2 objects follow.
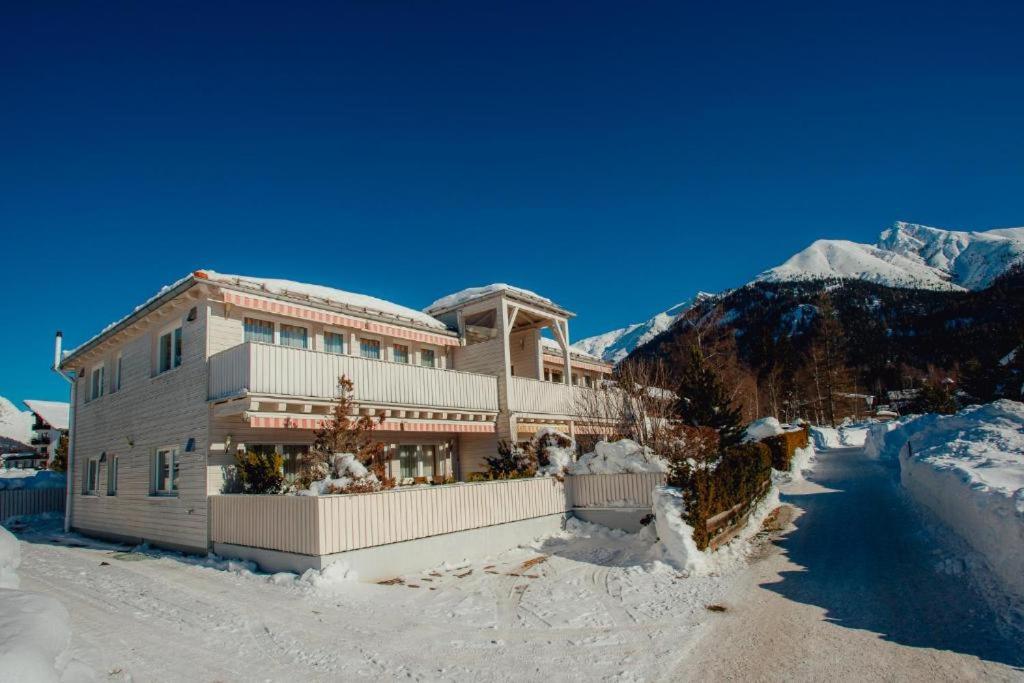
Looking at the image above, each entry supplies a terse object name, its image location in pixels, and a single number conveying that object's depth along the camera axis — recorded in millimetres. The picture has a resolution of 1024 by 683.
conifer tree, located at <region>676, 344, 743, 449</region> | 25016
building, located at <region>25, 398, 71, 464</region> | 48656
